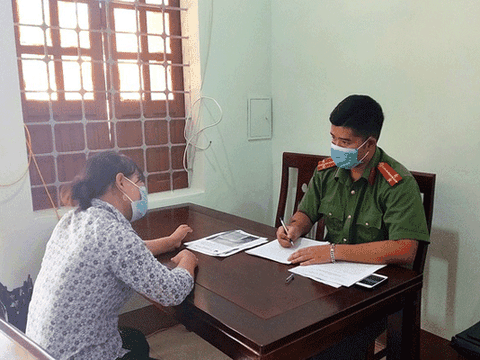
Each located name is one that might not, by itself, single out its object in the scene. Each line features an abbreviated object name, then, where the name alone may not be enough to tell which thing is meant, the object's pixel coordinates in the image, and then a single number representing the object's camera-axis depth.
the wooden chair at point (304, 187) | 1.67
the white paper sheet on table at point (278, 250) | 1.47
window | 2.04
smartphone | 1.21
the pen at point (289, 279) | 1.27
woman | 1.13
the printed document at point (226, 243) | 1.54
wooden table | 1.00
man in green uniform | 1.40
